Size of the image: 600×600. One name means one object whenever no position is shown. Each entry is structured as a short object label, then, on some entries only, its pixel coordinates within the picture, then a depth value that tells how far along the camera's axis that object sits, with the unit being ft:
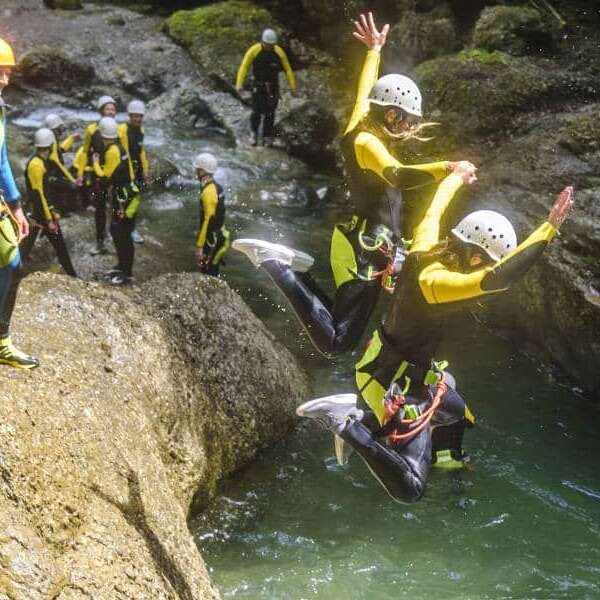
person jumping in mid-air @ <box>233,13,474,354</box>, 16.61
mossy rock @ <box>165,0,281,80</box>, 60.39
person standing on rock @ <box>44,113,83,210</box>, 32.39
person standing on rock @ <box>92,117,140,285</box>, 31.55
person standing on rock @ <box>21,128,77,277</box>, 29.40
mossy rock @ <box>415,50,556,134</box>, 36.04
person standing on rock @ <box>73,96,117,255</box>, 33.78
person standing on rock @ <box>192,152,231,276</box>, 29.91
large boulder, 11.93
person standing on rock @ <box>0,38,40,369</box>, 13.73
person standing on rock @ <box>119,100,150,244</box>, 34.06
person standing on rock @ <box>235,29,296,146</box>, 50.29
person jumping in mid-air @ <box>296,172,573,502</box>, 13.97
